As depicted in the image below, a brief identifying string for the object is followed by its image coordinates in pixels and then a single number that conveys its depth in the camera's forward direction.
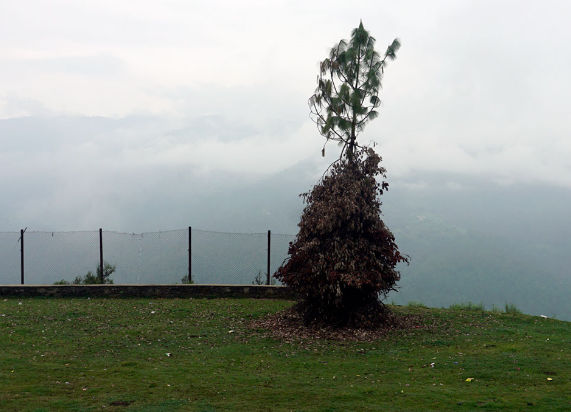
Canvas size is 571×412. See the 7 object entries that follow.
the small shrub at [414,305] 17.48
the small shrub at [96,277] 20.66
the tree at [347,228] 12.51
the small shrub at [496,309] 16.63
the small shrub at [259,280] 19.45
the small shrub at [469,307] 17.25
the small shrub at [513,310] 16.61
